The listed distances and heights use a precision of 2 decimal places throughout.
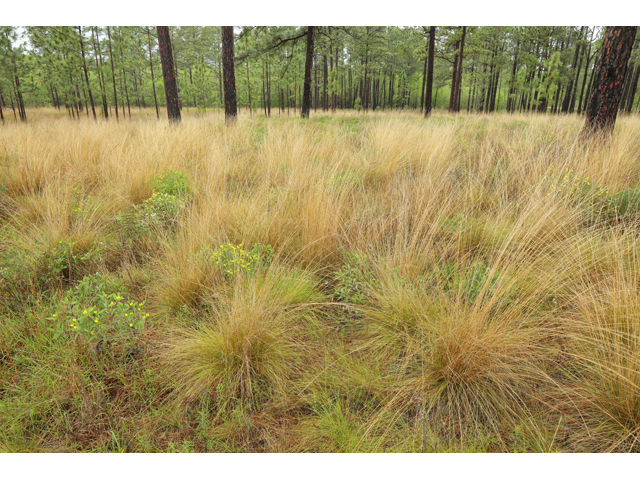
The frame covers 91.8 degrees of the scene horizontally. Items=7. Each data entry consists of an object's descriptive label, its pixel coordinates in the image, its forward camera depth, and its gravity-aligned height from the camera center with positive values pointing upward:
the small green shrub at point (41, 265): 2.14 -0.87
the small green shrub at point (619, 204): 2.69 -0.51
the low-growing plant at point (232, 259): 2.02 -0.76
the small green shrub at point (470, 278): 1.71 -0.80
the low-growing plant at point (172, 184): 3.32 -0.43
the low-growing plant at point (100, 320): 1.51 -0.88
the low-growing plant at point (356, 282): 1.95 -0.86
